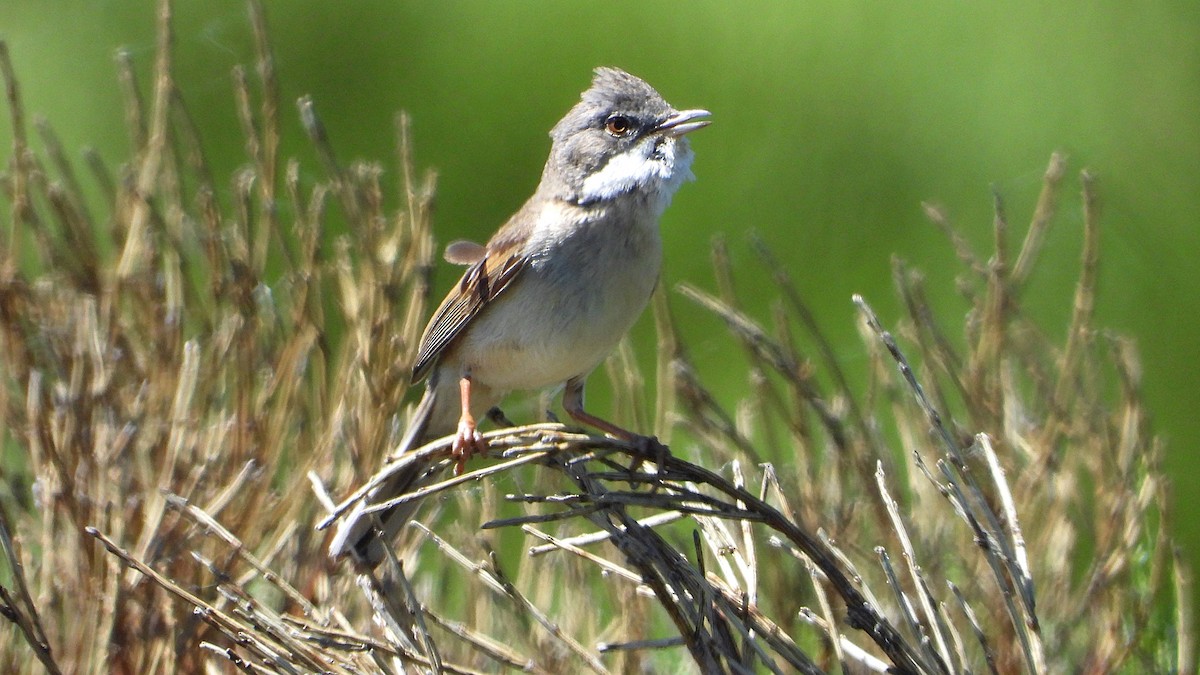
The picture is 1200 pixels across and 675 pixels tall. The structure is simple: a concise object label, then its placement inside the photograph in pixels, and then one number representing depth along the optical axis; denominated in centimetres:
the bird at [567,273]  399
